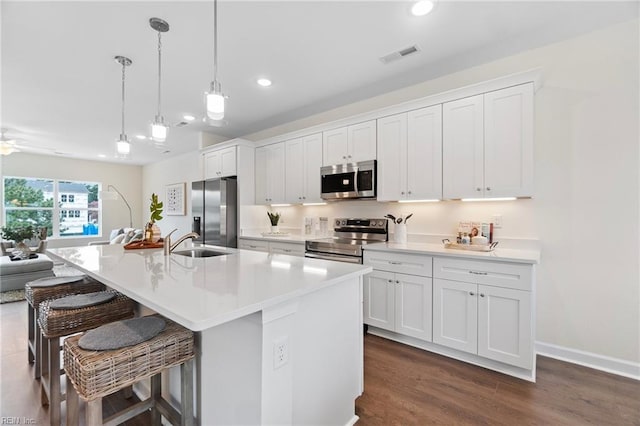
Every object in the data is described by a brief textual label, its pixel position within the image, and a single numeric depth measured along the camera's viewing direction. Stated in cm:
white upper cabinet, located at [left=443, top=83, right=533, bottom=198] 235
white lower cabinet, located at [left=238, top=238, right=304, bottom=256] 354
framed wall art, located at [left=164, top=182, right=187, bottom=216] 705
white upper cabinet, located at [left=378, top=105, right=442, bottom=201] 283
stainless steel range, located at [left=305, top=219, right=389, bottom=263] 303
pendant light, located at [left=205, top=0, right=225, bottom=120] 177
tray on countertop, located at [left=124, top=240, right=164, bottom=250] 253
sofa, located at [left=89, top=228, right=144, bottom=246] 619
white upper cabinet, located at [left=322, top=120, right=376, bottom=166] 330
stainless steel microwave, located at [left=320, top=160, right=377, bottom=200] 327
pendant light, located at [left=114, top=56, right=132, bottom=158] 265
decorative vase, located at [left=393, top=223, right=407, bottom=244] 316
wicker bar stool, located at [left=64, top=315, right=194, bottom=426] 107
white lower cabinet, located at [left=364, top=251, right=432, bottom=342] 256
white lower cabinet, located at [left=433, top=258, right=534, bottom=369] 209
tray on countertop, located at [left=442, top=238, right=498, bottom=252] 251
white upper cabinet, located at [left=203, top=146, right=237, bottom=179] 455
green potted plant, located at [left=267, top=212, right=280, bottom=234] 445
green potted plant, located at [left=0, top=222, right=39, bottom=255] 496
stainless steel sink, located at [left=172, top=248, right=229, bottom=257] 252
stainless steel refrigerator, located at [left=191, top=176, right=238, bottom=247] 445
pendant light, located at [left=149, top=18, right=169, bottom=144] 221
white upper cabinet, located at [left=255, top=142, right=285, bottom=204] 427
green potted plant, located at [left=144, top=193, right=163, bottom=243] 245
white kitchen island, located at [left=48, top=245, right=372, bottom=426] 108
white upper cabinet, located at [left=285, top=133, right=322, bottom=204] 384
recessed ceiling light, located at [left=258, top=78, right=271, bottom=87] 320
